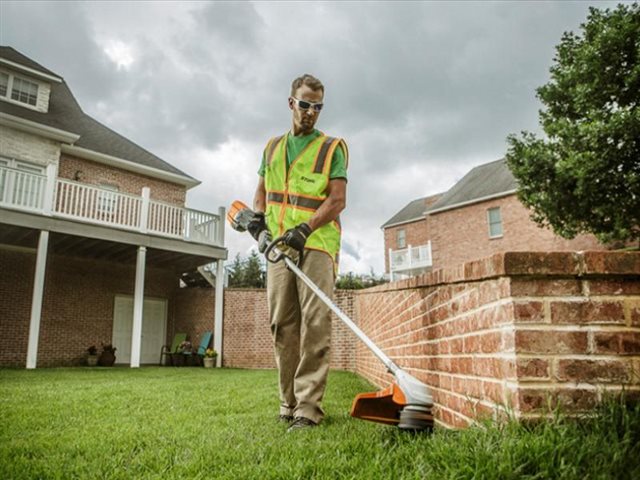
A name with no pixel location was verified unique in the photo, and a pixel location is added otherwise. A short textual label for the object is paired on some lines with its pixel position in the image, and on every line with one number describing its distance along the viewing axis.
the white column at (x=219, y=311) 14.27
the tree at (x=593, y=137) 12.64
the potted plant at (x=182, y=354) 14.57
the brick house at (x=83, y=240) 12.07
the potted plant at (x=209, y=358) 13.95
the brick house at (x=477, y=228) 22.16
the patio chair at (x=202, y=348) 14.52
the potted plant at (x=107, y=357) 13.82
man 2.95
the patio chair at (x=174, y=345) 15.66
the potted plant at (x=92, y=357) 13.84
